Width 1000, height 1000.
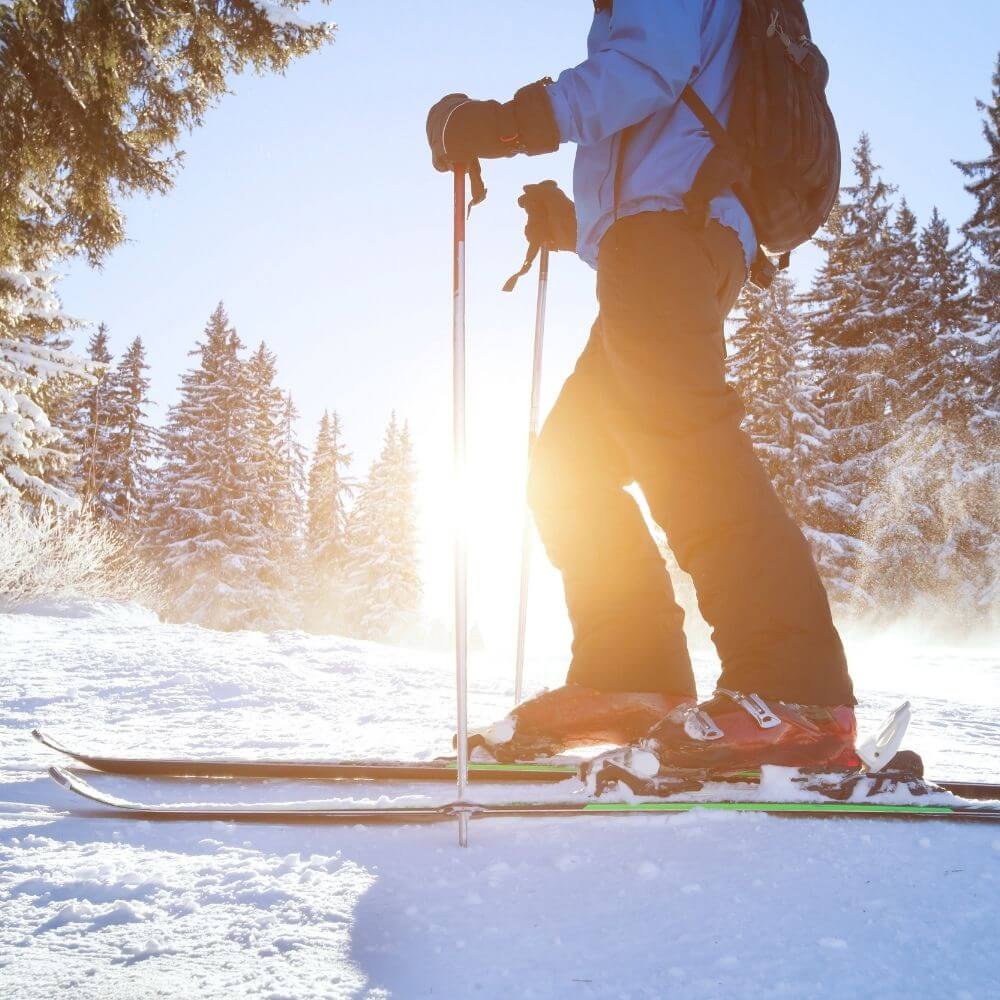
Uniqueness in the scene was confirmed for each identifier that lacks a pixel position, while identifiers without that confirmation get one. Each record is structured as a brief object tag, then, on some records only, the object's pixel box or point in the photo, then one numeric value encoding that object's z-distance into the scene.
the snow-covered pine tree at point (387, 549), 29.33
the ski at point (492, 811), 1.23
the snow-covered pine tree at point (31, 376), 11.83
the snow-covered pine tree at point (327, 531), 31.48
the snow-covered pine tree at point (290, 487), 29.25
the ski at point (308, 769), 1.63
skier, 1.49
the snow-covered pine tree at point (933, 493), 17.84
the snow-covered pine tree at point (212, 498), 25.64
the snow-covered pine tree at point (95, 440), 28.16
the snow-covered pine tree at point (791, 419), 18.67
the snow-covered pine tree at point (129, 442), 28.77
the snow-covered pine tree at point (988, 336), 17.58
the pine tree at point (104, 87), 6.43
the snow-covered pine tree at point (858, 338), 19.16
